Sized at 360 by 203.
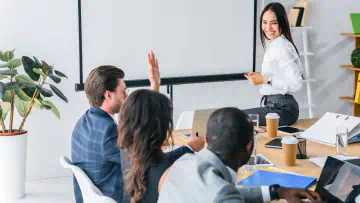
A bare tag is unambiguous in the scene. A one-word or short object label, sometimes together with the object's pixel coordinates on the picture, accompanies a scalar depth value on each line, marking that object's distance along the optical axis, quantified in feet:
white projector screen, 12.96
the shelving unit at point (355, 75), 16.11
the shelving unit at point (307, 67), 15.34
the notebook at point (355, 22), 15.78
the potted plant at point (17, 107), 11.37
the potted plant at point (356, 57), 15.87
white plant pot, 11.55
